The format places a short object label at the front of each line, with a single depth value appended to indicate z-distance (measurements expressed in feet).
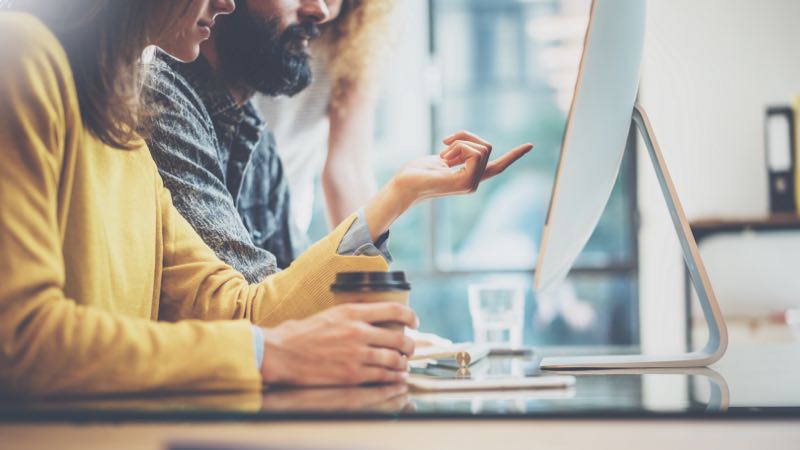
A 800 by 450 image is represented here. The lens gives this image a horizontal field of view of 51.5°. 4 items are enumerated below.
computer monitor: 2.75
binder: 9.65
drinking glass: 4.45
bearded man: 4.19
